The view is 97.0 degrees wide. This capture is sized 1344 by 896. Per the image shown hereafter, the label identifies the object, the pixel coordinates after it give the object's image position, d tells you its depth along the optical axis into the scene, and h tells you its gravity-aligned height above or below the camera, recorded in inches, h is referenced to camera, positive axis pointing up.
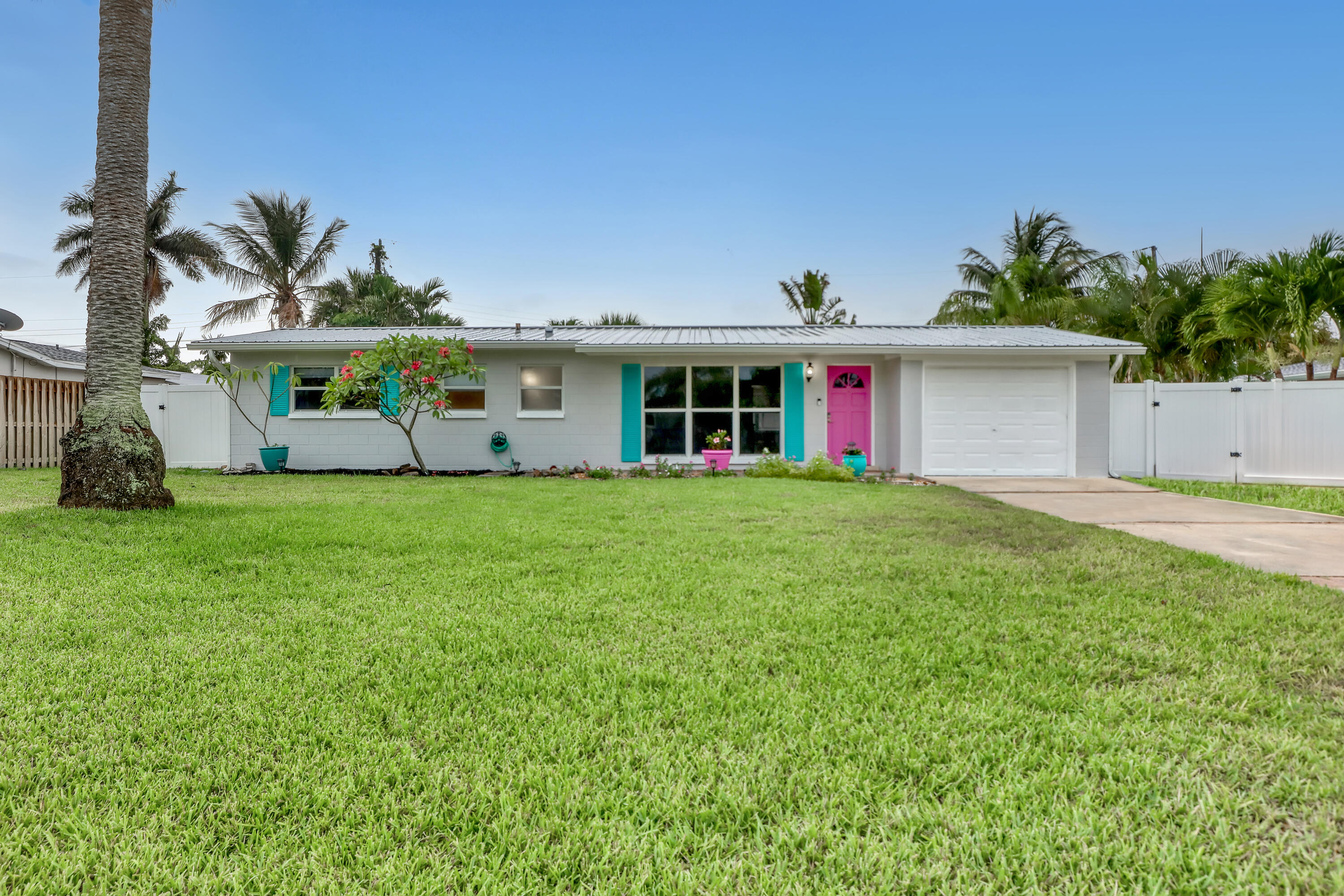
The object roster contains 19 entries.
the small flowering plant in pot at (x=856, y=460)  418.3 -9.9
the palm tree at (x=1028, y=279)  753.0 +230.0
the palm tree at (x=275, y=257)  892.0 +292.0
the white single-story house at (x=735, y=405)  433.7 +31.7
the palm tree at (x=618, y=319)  861.8 +185.7
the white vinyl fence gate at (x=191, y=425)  478.3 +18.5
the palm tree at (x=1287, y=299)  380.8 +97.9
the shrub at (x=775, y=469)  398.9 -15.9
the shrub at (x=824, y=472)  382.3 -17.1
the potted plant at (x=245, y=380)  441.7 +49.8
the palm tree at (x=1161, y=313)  597.6 +142.0
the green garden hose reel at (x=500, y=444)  453.4 +1.7
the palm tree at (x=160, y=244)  840.9 +293.4
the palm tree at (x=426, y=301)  928.9 +231.1
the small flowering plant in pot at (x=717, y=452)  435.8 -4.8
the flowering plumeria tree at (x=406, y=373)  403.9 +51.4
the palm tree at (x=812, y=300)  828.6 +221.5
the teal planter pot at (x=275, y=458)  442.3 -8.0
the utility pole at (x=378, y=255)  1165.7 +378.0
